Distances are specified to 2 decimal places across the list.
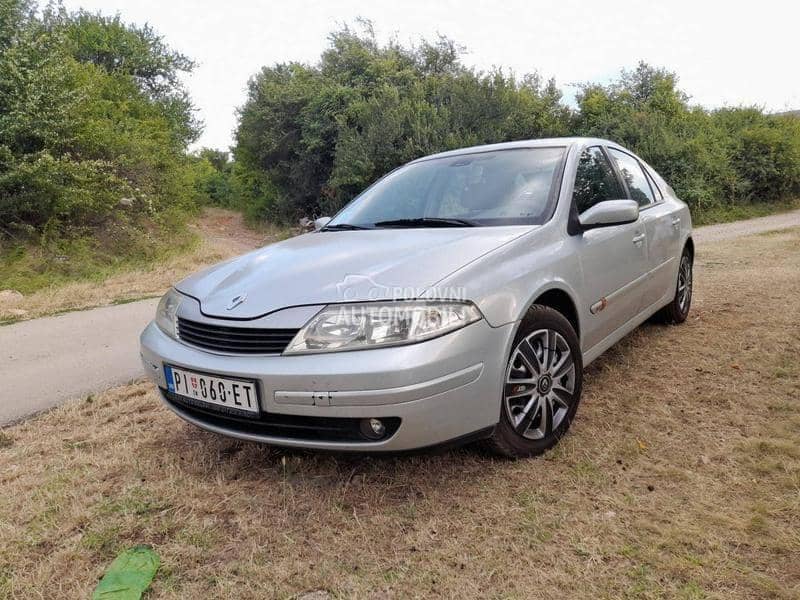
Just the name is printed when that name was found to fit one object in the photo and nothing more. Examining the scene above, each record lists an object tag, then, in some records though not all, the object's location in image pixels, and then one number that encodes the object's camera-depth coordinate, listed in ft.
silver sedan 6.37
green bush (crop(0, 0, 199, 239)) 31.63
